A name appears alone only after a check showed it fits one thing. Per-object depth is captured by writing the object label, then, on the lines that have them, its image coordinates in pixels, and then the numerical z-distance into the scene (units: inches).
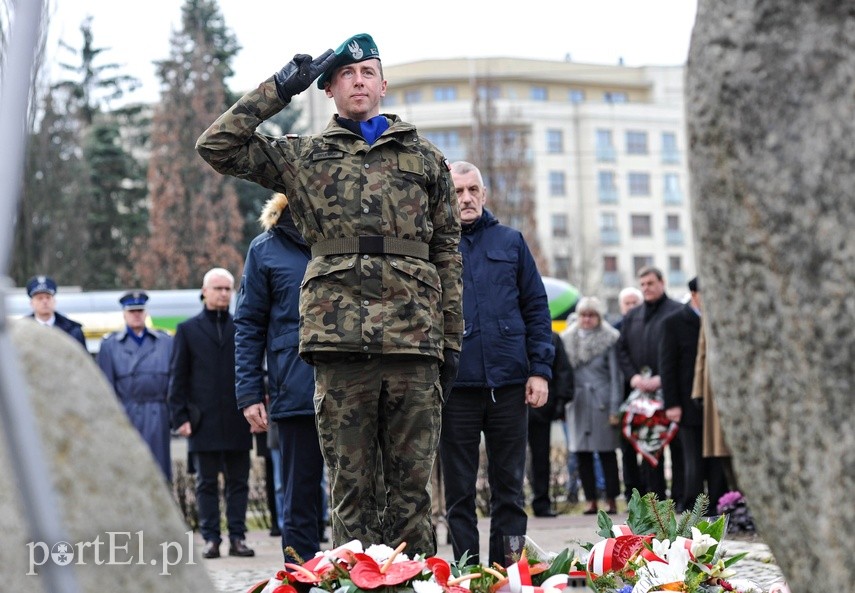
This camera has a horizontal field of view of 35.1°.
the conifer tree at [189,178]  1924.2
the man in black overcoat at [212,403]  386.6
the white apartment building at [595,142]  3378.4
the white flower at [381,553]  163.9
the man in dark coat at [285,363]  263.6
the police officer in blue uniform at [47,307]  453.4
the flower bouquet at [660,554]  169.9
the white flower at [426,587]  153.6
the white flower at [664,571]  166.4
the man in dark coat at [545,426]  466.0
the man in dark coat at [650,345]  462.3
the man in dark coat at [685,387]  429.4
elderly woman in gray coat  490.0
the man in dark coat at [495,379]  261.4
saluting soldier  197.9
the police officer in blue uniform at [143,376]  447.5
